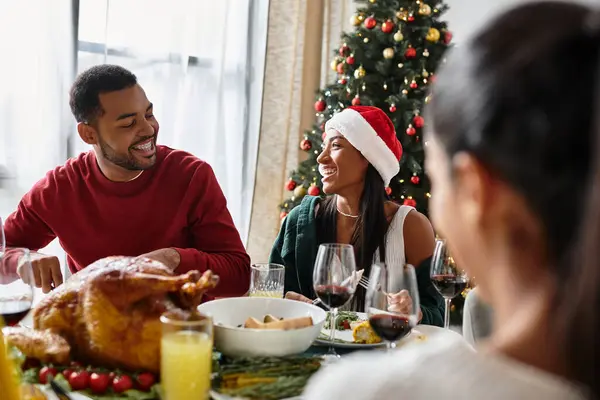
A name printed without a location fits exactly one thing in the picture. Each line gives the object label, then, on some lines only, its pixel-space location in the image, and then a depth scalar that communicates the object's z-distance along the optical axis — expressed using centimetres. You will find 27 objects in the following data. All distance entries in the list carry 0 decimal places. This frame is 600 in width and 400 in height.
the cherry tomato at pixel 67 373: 105
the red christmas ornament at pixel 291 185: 367
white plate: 131
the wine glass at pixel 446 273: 142
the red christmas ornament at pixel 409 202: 323
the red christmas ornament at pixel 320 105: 361
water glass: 157
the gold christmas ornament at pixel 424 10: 342
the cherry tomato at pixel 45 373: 105
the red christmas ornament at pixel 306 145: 363
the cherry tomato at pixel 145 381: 104
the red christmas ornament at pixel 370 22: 347
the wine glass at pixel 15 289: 118
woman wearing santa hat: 211
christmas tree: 336
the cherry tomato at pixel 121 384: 102
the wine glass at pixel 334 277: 127
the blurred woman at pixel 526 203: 52
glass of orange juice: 96
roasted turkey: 109
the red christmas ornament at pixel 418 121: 330
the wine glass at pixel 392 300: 114
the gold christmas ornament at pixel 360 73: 344
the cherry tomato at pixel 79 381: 103
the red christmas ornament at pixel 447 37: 350
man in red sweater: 204
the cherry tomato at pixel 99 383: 103
